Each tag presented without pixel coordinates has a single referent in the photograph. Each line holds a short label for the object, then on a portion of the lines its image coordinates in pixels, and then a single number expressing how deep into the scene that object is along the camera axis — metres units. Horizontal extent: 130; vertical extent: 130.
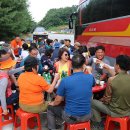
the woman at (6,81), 2.32
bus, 3.26
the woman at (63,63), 2.85
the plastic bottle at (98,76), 2.86
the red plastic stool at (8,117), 2.52
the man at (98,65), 2.90
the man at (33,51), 3.24
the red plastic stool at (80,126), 2.05
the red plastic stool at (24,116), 2.25
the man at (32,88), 2.22
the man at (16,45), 5.88
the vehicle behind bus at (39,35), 14.52
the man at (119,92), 2.09
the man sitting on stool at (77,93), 1.97
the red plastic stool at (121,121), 2.13
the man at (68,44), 4.88
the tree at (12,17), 10.62
